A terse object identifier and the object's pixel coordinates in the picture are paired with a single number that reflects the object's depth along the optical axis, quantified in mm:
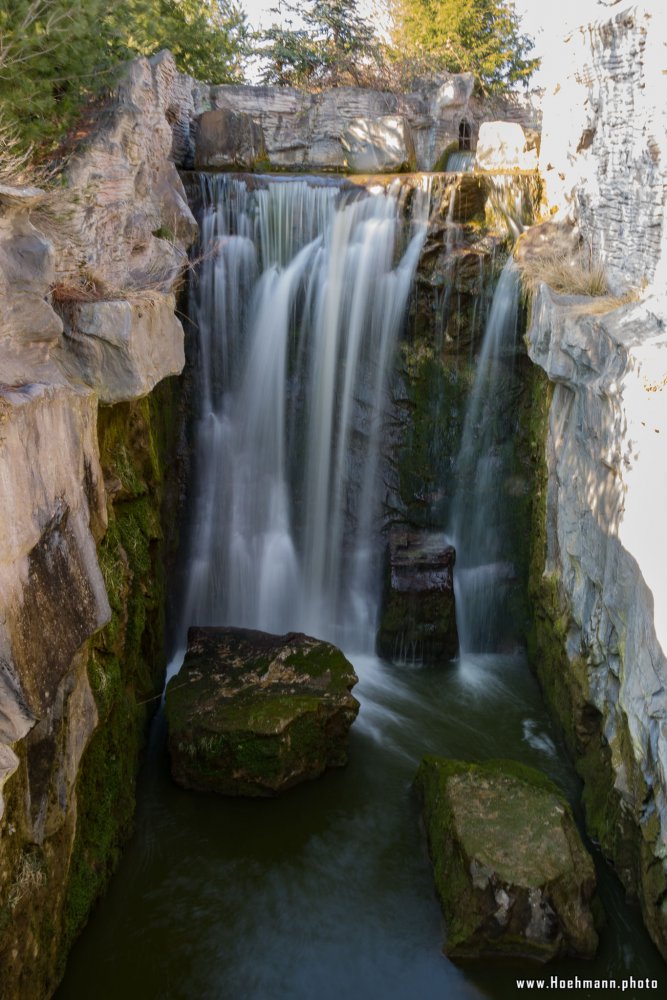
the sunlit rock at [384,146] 12586
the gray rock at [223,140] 11336
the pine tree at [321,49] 16781
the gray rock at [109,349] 5145
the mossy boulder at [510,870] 4891
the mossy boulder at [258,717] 6207
